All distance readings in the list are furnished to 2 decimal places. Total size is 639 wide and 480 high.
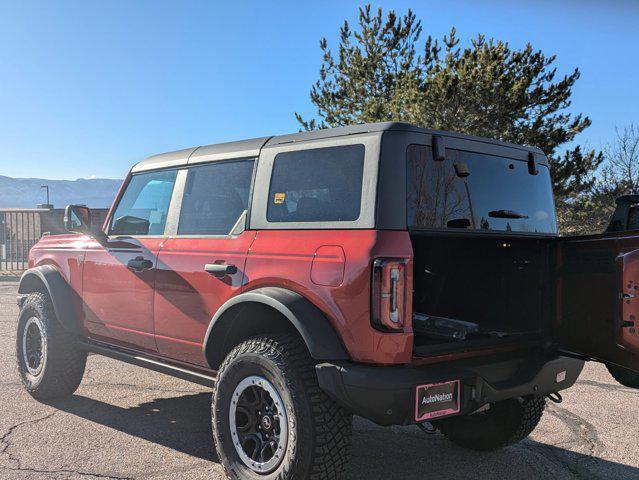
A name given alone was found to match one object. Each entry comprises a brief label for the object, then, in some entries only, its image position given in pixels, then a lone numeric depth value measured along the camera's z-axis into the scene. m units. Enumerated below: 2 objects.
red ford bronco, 2.86
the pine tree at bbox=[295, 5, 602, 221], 21.17
